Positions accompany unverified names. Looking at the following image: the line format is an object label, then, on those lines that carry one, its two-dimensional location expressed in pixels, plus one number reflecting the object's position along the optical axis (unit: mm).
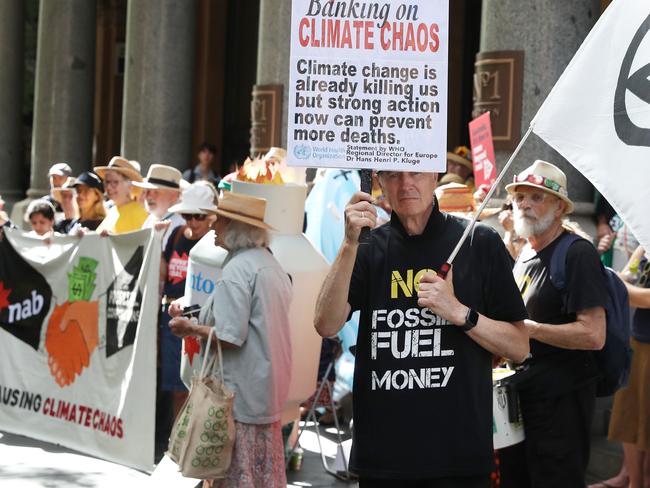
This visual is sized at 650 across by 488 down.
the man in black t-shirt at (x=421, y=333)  3986
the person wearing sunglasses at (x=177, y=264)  8109
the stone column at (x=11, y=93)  19797
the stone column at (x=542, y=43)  8414
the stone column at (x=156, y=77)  15359
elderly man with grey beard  5148
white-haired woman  5852
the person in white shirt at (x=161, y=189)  9547
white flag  3988
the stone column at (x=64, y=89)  18250
